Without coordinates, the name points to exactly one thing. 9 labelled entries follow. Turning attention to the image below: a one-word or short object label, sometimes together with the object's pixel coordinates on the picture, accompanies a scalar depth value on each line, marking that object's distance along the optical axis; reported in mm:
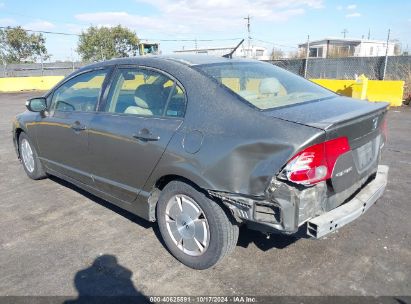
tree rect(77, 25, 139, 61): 53875
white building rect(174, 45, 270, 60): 52088
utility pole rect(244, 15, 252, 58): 32531
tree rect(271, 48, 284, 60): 36375
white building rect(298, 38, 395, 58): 45219
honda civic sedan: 2424
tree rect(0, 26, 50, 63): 50438
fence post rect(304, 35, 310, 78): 16278
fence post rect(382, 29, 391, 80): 13680
